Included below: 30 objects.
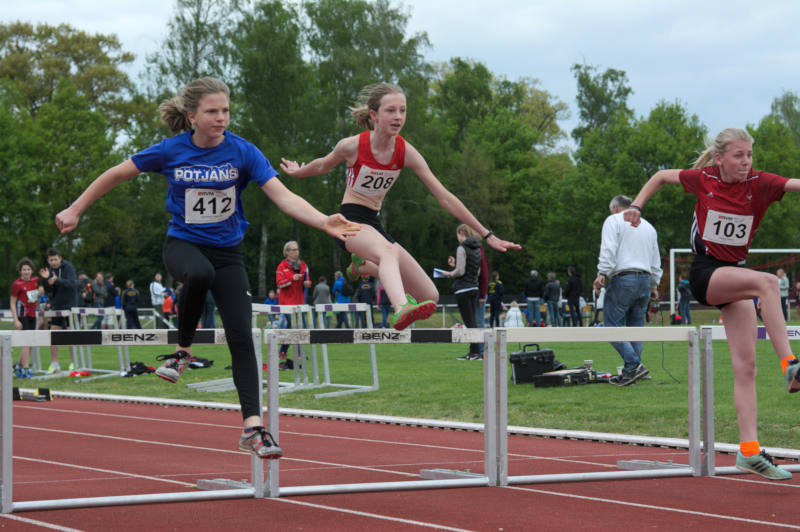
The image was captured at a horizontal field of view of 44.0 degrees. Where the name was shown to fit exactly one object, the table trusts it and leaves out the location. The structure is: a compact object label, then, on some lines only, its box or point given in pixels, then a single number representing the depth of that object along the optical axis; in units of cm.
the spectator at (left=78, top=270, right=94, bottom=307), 2227
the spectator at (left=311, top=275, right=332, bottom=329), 2184
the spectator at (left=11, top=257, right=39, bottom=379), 1488
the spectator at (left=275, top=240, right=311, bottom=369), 1383
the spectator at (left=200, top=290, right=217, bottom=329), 1749
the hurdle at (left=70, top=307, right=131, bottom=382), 1532
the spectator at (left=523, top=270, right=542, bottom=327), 2673
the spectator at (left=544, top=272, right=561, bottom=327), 2636
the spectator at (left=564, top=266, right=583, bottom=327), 2614
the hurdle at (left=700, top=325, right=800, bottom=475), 664
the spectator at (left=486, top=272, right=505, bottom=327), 2283
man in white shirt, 1069
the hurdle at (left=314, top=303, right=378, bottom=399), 1227
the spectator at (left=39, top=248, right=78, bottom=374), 1545
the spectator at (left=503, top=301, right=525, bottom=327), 2234
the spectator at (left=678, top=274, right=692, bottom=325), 2819
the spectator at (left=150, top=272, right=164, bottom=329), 2744
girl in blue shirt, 492
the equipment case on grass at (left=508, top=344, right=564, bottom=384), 1183
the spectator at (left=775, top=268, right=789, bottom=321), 2844
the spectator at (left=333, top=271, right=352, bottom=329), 2430
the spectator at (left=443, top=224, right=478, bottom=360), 1369
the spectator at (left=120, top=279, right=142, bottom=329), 2094
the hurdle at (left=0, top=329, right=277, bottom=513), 530
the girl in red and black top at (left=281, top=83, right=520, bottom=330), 596
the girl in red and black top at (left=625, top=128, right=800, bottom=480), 598
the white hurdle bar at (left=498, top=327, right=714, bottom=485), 613
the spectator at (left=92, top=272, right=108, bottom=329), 2441
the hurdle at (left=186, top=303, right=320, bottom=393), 1270
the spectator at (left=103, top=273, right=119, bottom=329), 2526
